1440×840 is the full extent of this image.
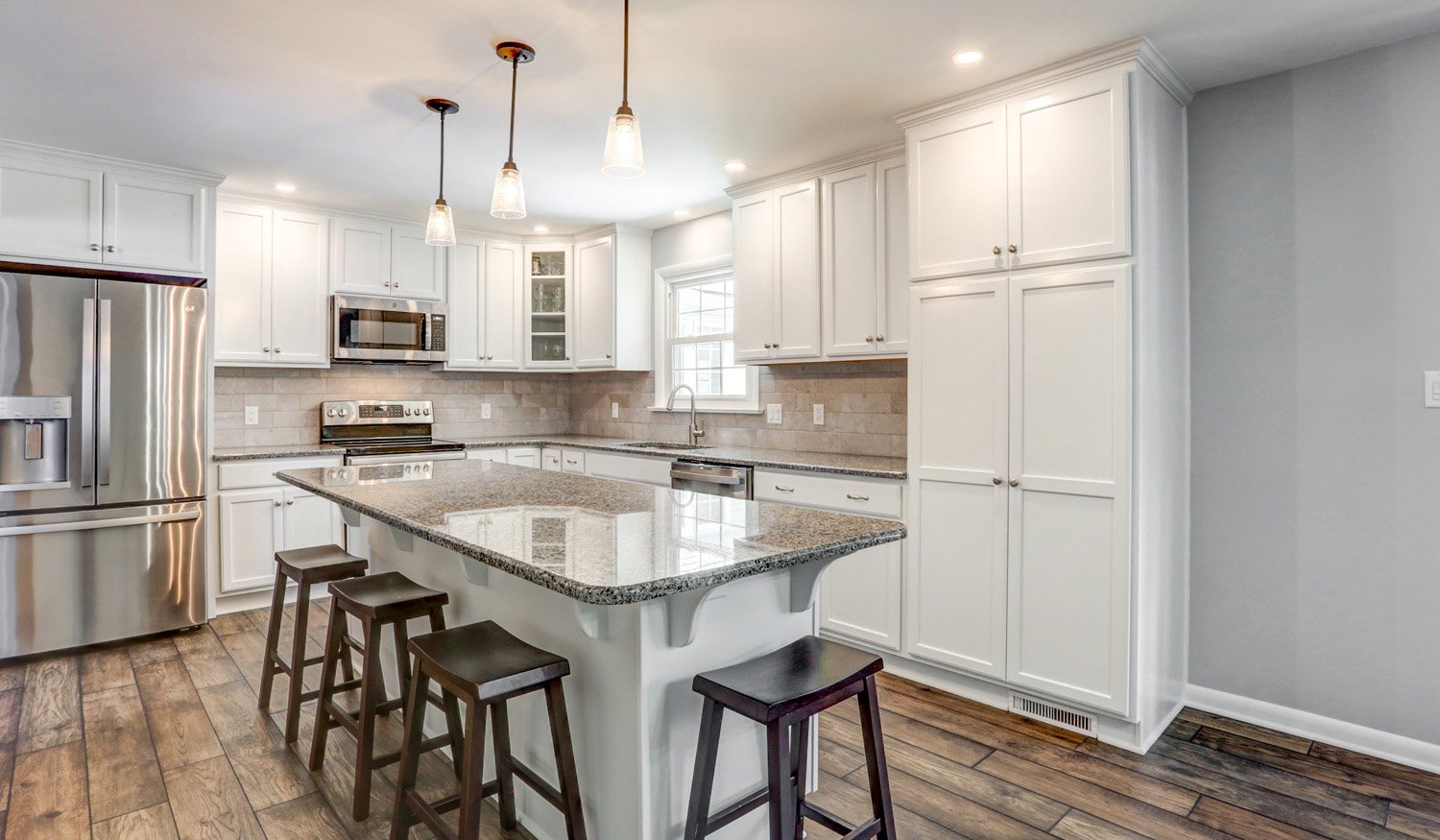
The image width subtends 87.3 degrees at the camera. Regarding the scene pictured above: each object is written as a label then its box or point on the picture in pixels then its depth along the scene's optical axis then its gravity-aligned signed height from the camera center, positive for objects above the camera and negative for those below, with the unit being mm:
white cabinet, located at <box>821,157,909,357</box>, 3447 +763
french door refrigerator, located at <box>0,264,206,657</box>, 3352 -164
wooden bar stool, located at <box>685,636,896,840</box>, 1463 -581
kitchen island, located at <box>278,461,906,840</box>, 1510 -429
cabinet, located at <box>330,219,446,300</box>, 4613 +1014
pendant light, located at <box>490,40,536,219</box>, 2297 +691
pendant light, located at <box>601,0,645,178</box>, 1911 +703
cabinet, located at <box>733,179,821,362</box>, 3785 +773
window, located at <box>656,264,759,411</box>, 4676 +511
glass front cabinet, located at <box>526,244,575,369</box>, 5383 +836
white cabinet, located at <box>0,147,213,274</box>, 3439 +993
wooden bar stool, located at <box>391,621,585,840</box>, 1560 -607
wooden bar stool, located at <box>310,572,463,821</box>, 2076 -686
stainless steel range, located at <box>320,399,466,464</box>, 4617 -56
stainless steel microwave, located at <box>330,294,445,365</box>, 4566 +576
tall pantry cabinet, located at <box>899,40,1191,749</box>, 2514 +104
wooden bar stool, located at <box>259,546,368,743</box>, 2562 -588
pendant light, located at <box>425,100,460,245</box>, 2594 +675
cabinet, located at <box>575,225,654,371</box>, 5020 +818
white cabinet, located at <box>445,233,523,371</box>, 5082 +804
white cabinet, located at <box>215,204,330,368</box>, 4230 +781
